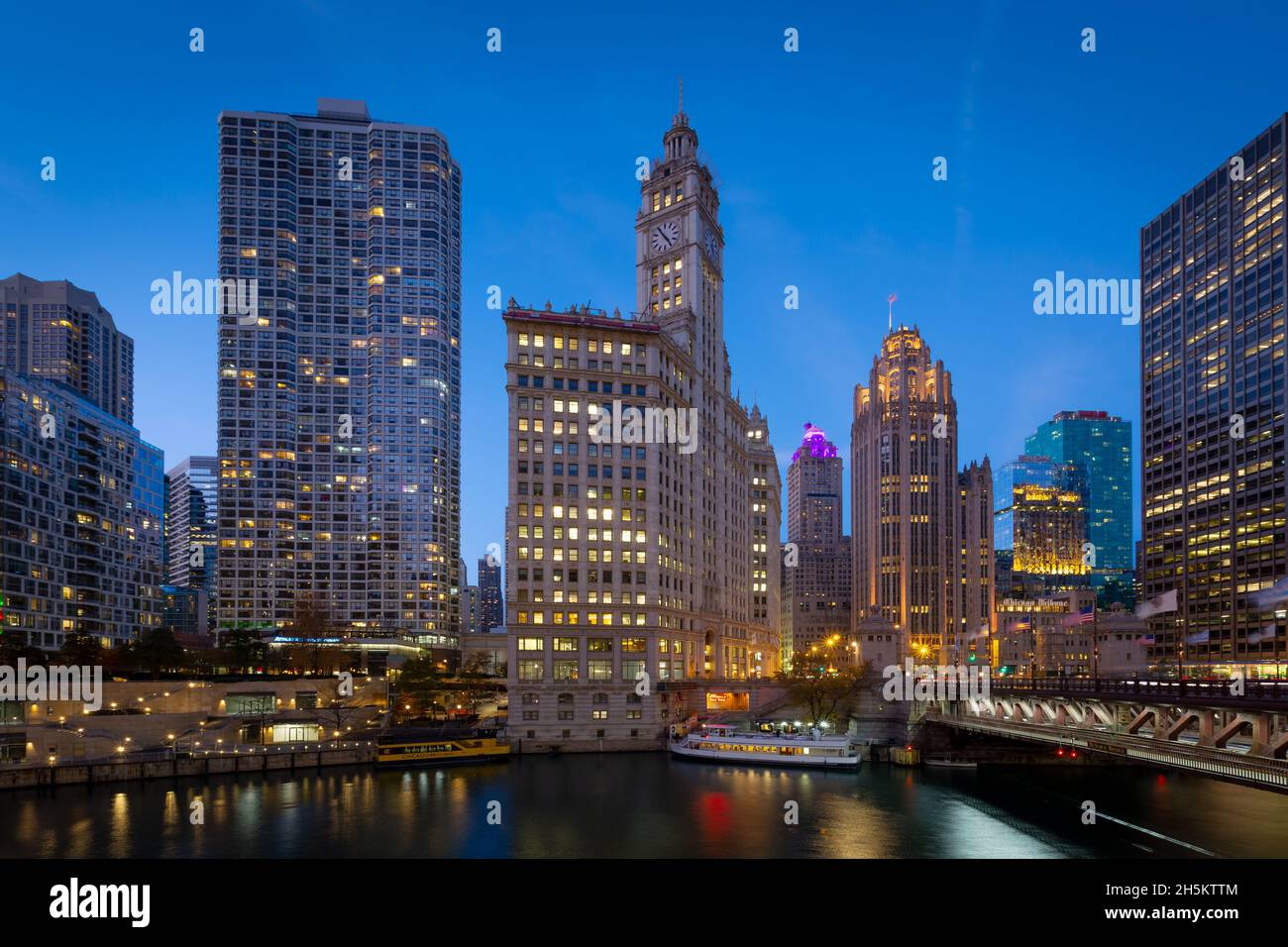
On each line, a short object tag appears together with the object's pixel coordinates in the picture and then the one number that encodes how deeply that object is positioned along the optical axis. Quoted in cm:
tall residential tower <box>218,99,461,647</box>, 19288
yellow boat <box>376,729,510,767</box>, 8550
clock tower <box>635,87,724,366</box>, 12650
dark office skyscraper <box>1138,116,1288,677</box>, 17688
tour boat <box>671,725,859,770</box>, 8688
